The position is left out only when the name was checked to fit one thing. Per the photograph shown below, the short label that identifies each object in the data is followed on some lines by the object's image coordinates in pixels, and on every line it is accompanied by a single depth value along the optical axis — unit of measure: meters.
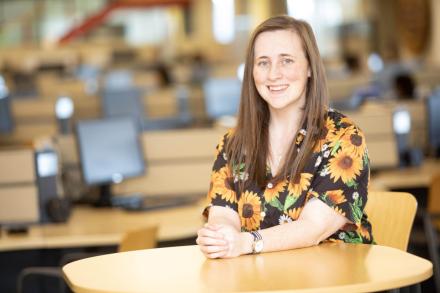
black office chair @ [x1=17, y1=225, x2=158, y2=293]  3.56
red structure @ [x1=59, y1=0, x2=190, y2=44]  27.06
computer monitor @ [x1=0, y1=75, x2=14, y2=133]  8.50
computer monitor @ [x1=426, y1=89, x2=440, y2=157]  6.53
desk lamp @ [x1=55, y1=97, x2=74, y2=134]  8.05
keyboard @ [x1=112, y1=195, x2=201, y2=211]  5.00
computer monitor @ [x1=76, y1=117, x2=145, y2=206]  5.05
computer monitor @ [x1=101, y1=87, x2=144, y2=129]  9.18
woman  2.80
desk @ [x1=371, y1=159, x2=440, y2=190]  5.60
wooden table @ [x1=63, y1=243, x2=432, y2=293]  2.34
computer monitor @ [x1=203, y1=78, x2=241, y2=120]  9.51
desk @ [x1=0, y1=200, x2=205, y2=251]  4.34
